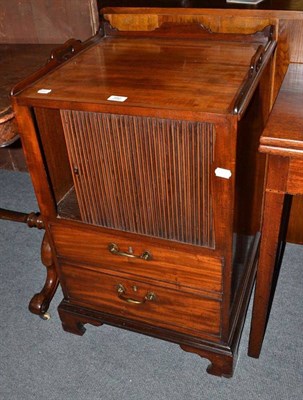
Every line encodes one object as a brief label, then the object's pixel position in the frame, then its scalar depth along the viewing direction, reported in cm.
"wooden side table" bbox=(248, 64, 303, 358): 94
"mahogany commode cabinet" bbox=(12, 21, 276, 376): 99
